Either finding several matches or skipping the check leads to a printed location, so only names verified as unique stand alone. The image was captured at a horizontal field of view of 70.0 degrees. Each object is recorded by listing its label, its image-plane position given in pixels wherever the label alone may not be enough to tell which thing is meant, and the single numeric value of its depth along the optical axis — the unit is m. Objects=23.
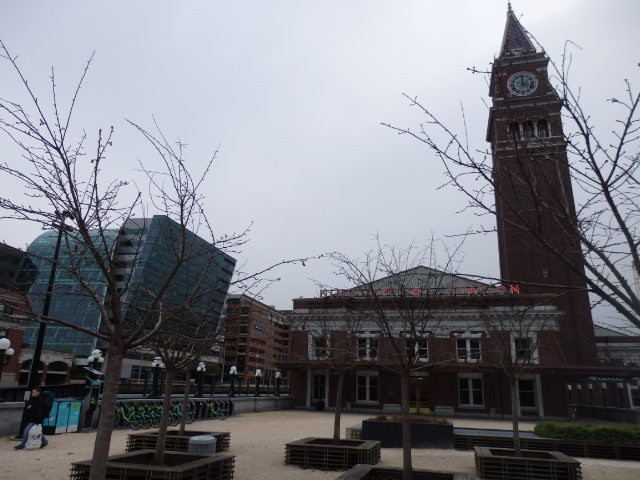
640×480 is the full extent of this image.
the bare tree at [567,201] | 4.06
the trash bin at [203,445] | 10.68
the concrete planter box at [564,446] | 14.50
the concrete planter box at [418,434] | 15.90
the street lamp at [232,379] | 32.89
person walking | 13.53
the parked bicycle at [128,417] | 19.58
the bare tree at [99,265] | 5.00
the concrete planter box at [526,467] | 10.45
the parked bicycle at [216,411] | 25.42
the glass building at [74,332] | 63.19
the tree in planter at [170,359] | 9.20
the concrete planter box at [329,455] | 11.95
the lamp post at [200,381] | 29.19
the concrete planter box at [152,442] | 13.19
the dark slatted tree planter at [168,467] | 7.78
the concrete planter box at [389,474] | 8.08
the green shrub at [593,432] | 14.57
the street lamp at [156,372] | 24.97
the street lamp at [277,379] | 40.94
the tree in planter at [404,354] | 8.57
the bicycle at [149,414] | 20.50
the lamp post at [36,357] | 14.08
